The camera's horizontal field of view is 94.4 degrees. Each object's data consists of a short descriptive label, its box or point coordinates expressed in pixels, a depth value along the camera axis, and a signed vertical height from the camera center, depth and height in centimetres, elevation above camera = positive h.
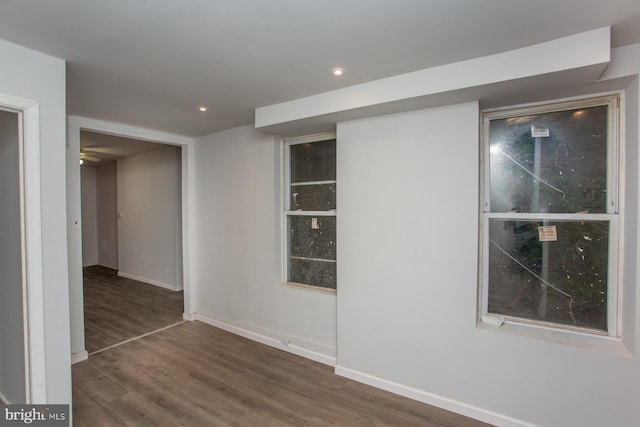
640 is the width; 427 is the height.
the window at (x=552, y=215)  202 -6
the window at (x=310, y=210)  318 -2
